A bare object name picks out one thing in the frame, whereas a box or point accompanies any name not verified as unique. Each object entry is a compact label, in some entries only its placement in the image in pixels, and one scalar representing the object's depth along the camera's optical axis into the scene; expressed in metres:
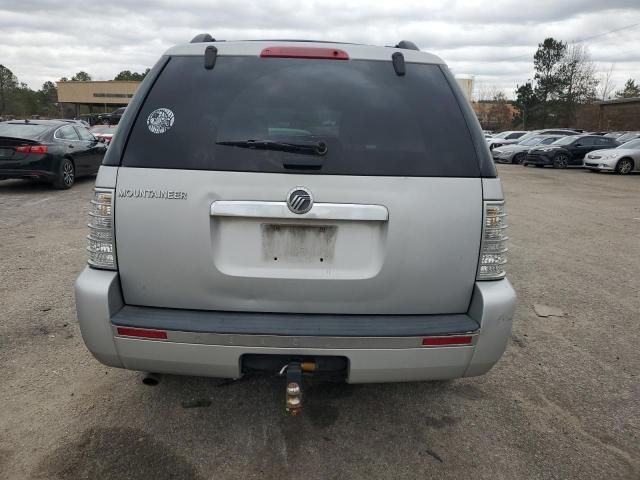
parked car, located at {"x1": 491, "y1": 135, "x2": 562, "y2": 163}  25.31
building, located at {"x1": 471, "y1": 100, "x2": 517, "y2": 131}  81.56
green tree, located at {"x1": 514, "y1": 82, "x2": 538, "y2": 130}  70.88
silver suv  2.20
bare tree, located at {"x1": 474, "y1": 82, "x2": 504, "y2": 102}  92.98
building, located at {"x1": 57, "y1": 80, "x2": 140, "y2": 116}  74.76
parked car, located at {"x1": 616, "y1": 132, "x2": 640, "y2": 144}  24.71
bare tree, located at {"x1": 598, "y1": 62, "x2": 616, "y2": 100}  68.31
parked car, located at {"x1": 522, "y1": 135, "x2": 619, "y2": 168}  22.33
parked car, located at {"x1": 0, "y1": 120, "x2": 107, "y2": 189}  9.95
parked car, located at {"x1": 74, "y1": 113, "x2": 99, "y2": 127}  43.37
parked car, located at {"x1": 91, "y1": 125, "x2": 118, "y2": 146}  16.68
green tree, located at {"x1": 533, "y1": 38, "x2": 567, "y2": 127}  68.50
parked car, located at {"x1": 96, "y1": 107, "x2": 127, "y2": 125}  33.84
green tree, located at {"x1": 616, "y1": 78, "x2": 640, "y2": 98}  71.31
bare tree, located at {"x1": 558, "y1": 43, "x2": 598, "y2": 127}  61.84
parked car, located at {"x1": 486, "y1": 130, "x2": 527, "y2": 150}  31.70
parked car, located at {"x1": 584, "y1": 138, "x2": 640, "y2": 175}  19.17
